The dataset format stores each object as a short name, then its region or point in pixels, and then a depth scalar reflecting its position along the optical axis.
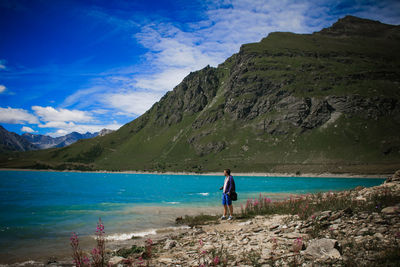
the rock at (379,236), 7.66
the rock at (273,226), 12.10
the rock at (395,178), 18.93
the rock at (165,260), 8.46
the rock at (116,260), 8.53
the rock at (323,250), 6.91
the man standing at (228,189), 16.59
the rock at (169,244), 10.78
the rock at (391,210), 9.23
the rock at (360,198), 14.56
